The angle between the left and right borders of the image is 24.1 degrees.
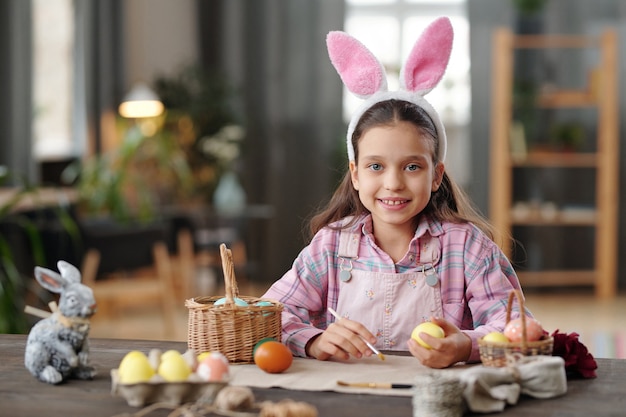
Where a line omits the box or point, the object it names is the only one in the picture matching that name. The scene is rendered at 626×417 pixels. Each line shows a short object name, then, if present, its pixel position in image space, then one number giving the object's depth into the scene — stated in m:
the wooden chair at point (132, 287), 5.89
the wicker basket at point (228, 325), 2.10
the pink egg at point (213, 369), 1.88
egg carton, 1.86
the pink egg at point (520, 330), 2.01
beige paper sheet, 1.98
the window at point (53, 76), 7.49
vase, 8.07
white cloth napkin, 1.87
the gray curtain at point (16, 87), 6.24
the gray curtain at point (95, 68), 7.80
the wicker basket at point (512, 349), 1.99
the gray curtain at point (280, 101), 8.93
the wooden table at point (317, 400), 1.87
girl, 2.28
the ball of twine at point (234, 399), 1.83
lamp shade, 7.91
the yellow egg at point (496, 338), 2.01
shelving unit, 7.94
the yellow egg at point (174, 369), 1.87
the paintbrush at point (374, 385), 1.97
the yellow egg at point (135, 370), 1.87
